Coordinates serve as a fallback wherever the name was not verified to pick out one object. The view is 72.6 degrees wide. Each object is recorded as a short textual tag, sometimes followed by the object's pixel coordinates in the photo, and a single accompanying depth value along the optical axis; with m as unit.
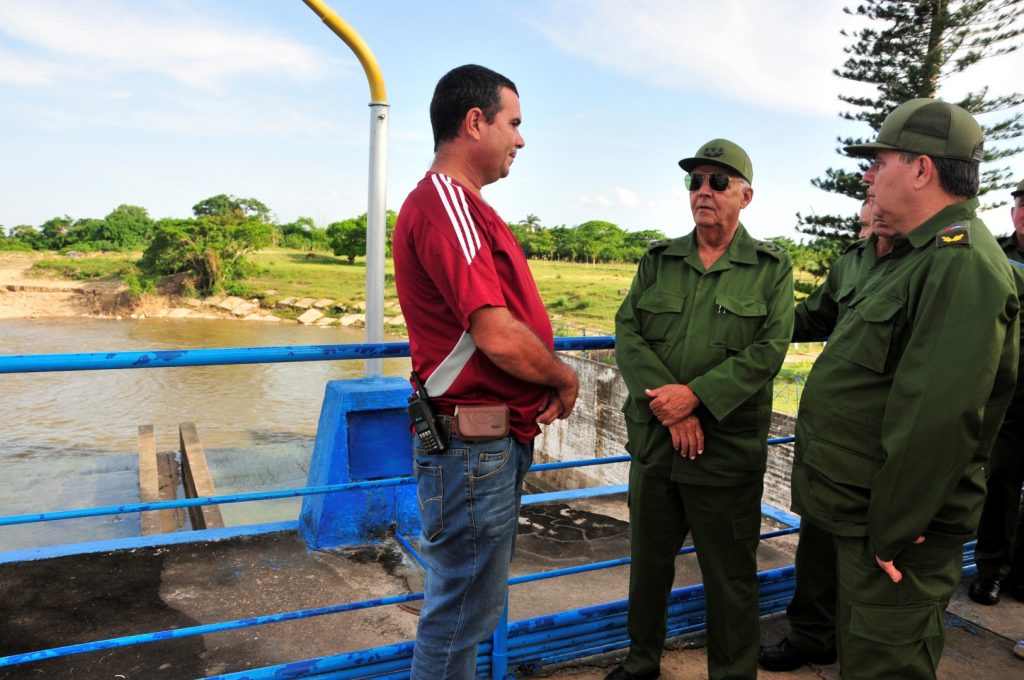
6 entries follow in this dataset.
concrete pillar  3.66
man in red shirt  1.45
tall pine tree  16.98
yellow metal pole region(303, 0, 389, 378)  4.24
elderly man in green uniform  2.09
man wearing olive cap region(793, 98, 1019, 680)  1.52
